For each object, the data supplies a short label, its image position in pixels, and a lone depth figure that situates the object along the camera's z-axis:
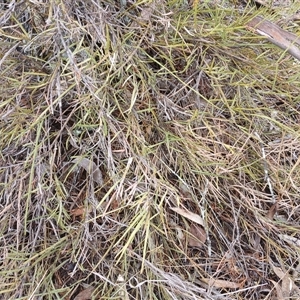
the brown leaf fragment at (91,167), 1.15
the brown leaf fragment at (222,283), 1.16
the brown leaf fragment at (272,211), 1.22
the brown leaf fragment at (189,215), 1.16
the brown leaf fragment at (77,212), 1.15
